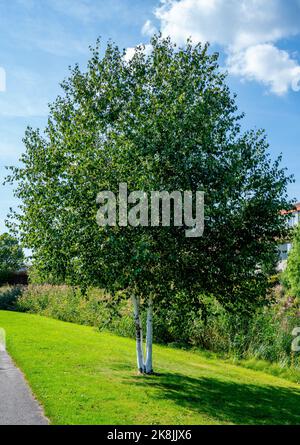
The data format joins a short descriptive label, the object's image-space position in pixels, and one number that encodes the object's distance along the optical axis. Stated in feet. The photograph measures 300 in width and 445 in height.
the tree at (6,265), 170.19
